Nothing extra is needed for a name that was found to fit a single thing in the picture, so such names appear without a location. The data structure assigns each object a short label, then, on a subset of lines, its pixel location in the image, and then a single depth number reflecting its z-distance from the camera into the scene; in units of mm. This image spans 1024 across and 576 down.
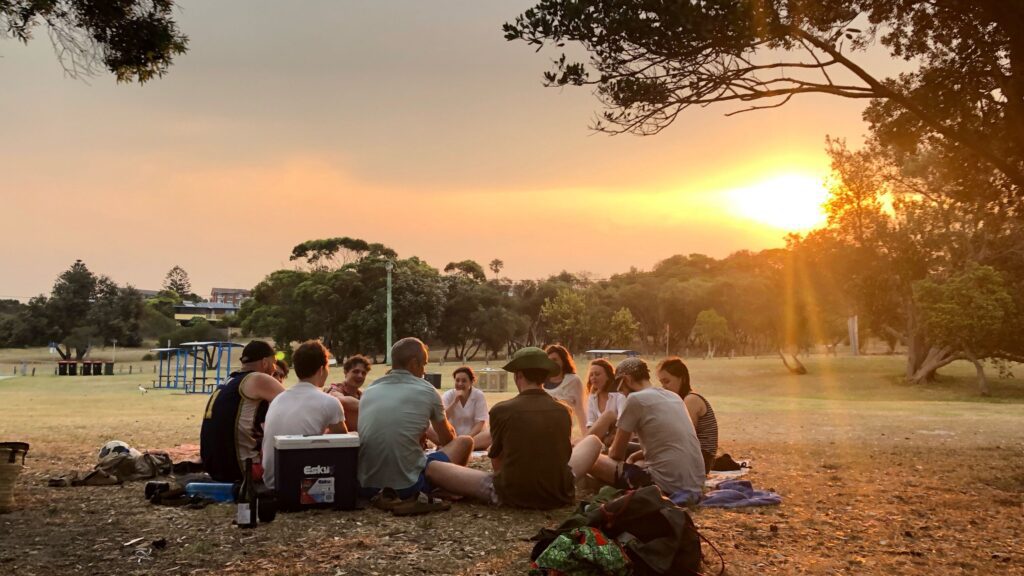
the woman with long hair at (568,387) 10453
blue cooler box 6711
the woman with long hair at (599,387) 9906
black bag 4881
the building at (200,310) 124825
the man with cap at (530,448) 6602
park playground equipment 35844
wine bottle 6234
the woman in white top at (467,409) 9820
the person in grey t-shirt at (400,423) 6930
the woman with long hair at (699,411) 8125
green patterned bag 4773
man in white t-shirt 6922
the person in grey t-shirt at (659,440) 7016
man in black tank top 7176
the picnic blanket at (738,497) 7551
